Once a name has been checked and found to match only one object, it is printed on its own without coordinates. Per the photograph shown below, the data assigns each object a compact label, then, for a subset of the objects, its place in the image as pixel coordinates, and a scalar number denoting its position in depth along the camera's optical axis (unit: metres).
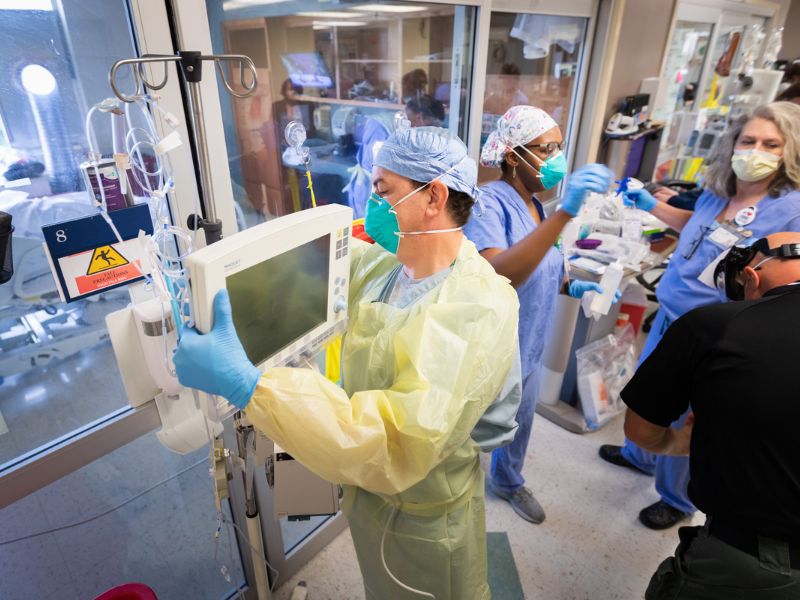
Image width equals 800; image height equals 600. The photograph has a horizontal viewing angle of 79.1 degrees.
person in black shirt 1.00
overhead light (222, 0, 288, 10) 1.28
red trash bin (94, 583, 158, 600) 1.34
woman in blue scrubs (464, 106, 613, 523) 1.53
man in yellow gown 0.81
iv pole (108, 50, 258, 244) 0.85
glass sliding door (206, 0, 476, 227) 1.45
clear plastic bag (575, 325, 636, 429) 2.56
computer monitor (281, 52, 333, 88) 1.57
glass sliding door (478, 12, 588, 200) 2.37
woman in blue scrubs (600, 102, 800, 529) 1.82
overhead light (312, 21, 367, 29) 1.61
